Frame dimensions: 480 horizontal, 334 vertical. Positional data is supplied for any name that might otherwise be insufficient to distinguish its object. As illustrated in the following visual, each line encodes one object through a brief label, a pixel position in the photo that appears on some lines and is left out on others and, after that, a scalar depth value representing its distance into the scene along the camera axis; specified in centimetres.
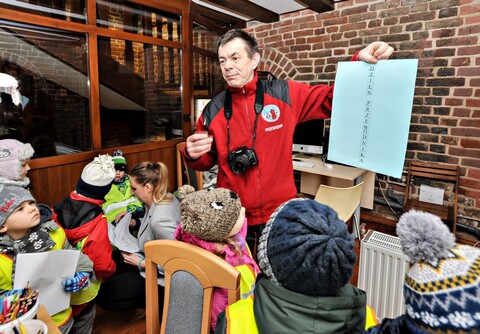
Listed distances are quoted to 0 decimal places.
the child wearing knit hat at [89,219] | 133
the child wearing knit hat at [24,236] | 107
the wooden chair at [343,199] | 228
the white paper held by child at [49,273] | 99
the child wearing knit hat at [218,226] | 101
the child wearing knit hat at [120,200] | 201
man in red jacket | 131
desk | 275
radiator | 158
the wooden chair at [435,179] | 250
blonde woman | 150
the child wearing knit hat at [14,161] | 136
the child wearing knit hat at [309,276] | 57
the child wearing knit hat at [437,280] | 42
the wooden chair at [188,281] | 88
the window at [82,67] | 199
